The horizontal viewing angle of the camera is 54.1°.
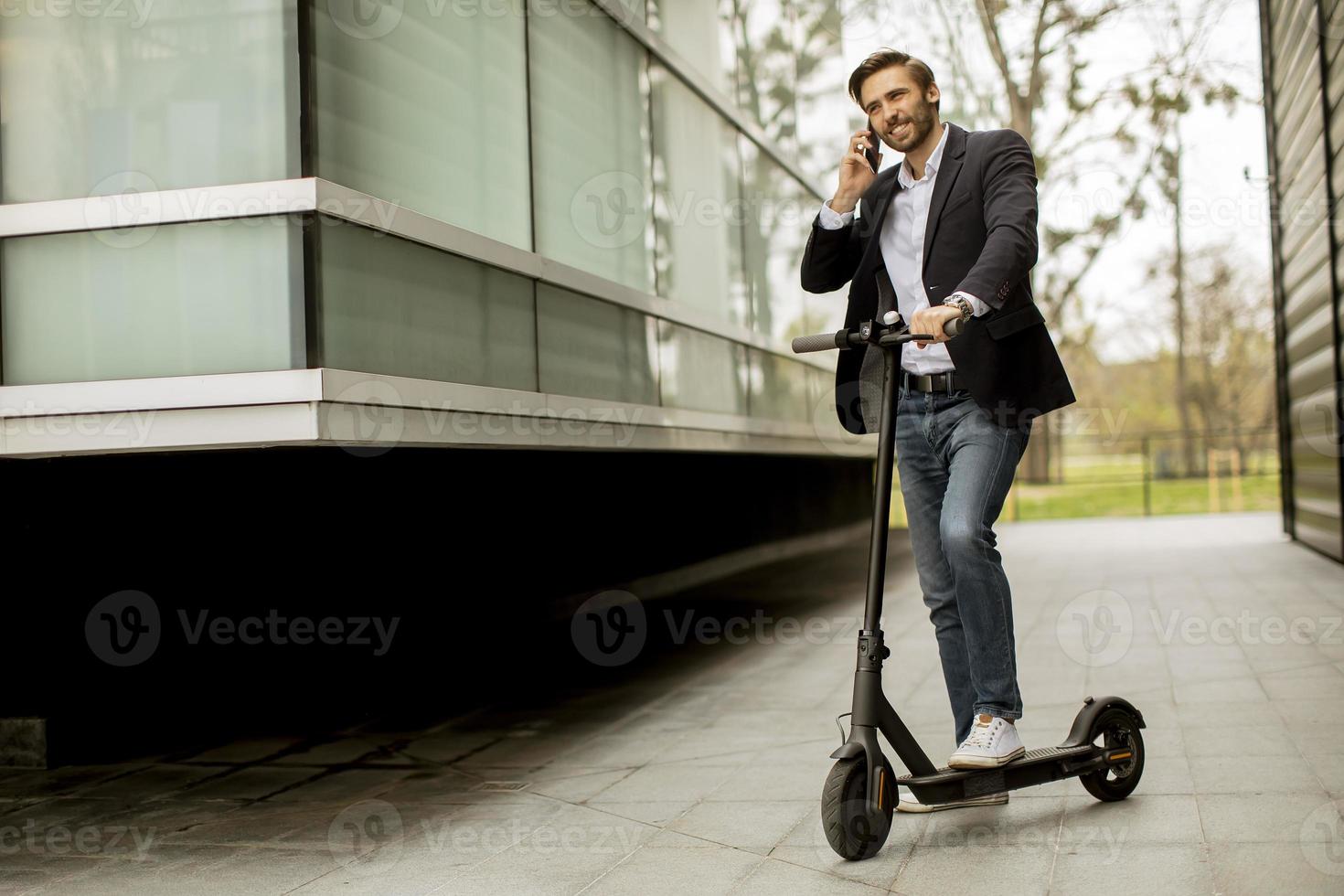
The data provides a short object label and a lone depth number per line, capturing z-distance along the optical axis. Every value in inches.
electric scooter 127.7
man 136.3
